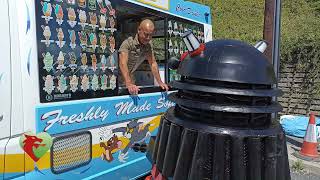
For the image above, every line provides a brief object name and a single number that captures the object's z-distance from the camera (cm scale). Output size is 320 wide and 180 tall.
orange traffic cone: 454
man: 271
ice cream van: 181
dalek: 90
